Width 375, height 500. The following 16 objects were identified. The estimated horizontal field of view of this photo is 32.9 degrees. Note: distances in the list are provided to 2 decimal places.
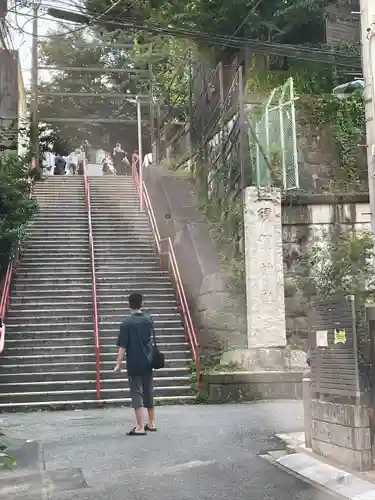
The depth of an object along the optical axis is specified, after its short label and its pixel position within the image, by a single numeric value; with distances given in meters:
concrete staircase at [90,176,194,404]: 10.71
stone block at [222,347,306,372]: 10.57
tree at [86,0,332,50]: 14.11
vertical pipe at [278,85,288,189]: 11.81
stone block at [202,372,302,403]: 10.10
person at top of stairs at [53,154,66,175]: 22.57
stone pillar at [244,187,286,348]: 10.86
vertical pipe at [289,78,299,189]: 11.48
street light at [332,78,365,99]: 12.89
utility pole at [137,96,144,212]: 17.62
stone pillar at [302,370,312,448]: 6.36
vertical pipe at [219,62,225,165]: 14.29
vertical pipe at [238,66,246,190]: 12.19
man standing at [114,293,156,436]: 7.45
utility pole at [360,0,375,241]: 7.12
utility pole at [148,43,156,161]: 18.93
